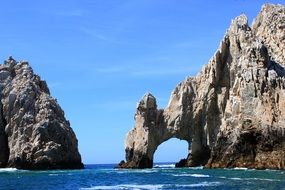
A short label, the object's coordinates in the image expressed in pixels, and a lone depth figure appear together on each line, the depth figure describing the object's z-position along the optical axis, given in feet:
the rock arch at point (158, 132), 331.77
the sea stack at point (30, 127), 337.93
